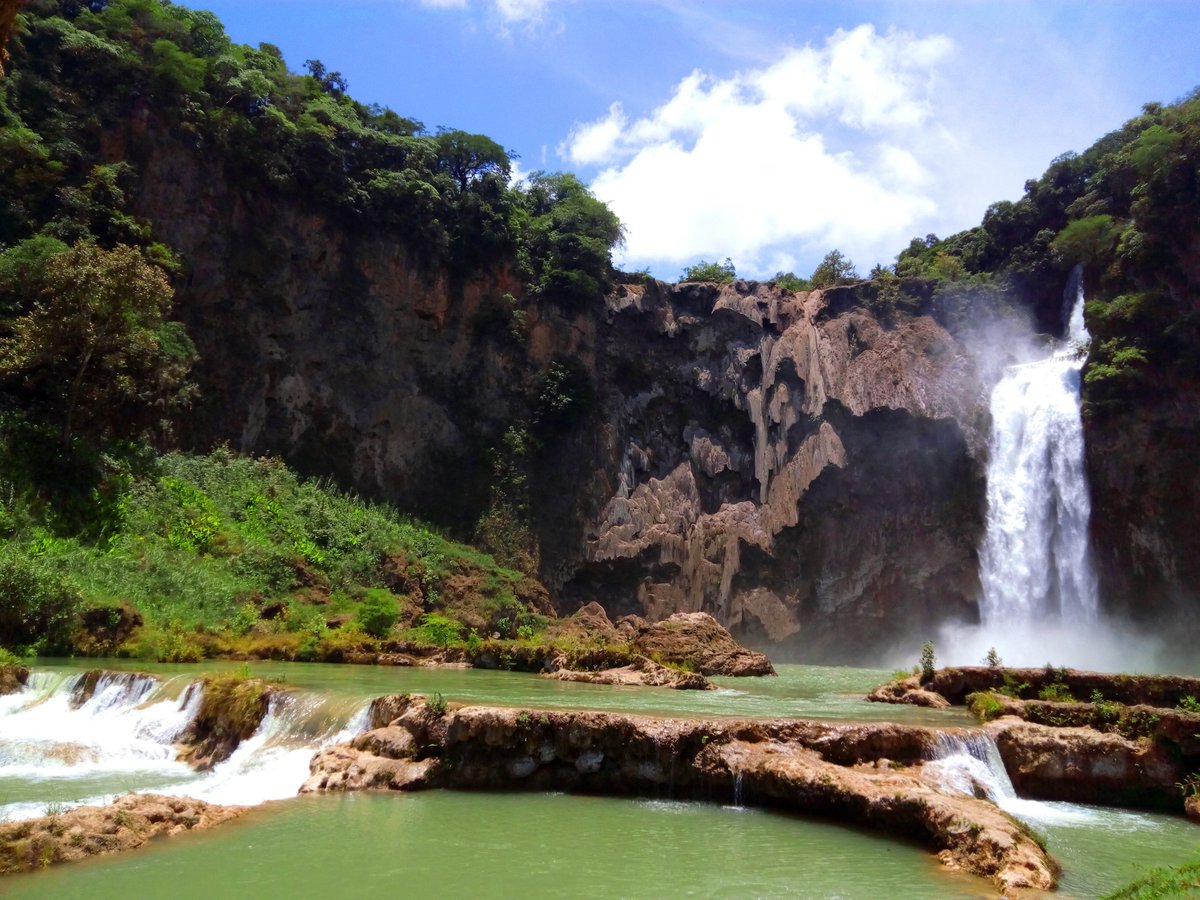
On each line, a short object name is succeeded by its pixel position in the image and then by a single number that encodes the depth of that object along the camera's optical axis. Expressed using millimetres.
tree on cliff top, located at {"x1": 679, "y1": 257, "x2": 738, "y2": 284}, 53938
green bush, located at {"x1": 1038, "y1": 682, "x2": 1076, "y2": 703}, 16236
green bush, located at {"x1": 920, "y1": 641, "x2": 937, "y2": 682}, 19938
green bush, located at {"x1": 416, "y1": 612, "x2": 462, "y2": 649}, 26969
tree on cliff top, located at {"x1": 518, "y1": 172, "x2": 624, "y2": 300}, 41500
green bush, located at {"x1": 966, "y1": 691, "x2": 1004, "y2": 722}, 14977
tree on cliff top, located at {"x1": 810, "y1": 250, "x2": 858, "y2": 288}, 53747
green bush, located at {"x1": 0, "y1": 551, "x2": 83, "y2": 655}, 20359
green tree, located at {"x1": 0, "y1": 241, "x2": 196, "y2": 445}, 26453
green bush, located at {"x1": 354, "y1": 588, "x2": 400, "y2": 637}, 26250
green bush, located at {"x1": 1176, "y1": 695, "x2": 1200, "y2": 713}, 14583
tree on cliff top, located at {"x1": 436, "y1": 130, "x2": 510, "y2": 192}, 40594
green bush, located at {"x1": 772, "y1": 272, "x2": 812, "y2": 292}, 53125
